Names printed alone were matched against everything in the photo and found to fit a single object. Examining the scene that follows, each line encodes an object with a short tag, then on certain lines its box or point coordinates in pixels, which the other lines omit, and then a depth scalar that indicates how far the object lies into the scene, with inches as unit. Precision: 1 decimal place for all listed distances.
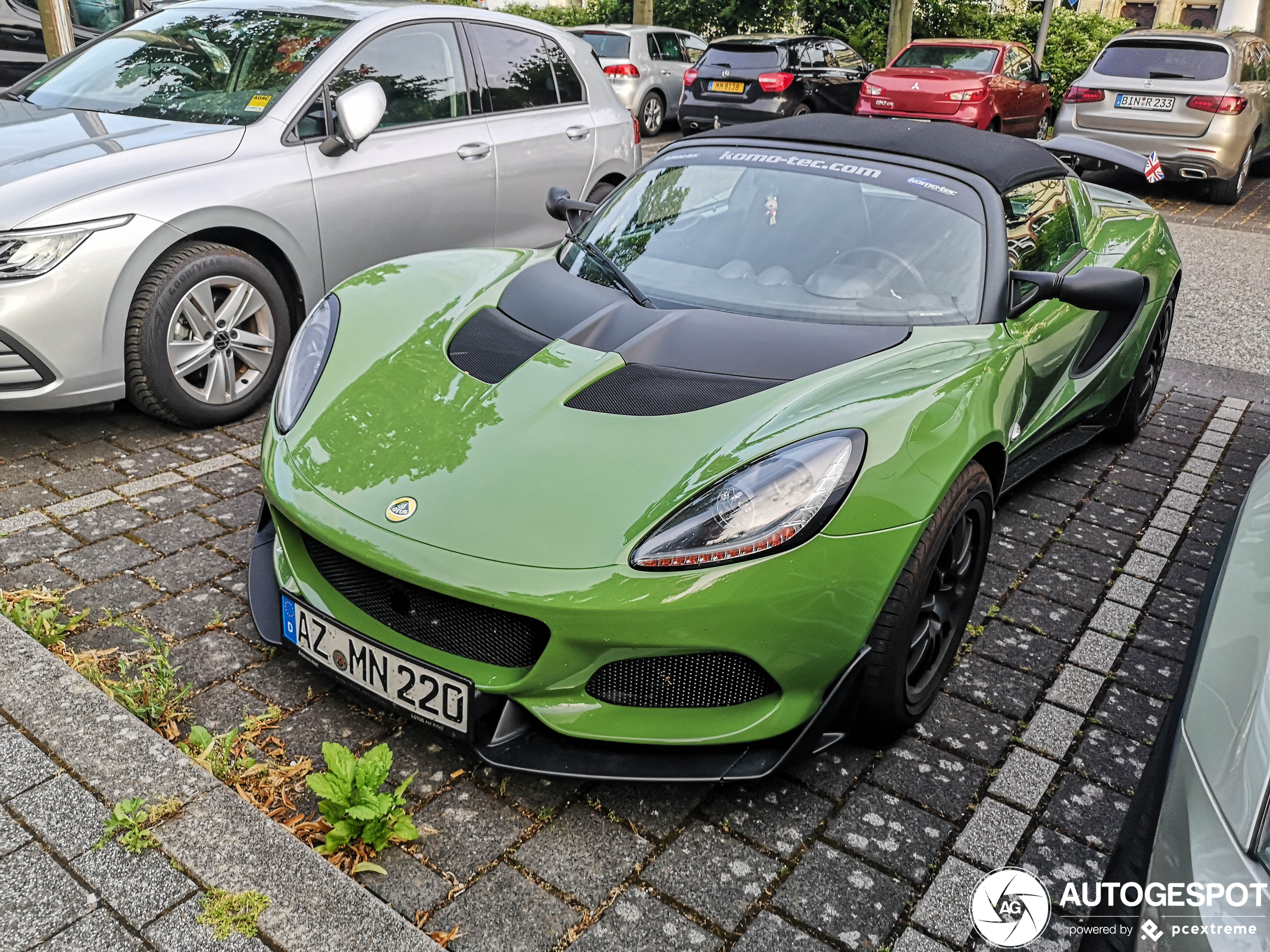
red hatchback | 545.3
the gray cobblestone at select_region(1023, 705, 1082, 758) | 113.7
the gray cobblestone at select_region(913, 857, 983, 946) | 89.0
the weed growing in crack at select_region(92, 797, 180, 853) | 87.8
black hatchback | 569.3
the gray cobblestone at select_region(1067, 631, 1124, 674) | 129.8
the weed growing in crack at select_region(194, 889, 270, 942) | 80.9
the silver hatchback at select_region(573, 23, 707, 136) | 589.9
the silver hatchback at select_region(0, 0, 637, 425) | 157.0
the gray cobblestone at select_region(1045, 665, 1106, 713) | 121.9
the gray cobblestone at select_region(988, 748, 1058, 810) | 105.8
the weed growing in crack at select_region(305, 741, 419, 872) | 92.0
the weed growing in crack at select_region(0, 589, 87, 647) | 117.6
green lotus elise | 94.1
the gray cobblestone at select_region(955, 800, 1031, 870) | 97.6
